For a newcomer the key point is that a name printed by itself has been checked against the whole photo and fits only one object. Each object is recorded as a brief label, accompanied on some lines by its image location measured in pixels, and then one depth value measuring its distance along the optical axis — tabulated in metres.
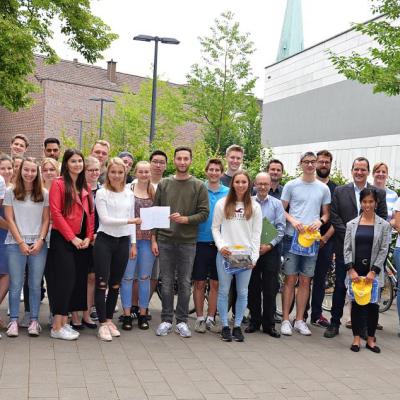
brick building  55.16
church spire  61.28
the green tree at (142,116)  39.59
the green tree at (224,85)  28.67
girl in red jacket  6.25
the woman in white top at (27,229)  6.31
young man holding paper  6.80
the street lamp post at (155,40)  19.42
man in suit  7.16
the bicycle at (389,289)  8.30
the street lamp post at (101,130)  41.38
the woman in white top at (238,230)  6.73
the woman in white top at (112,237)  6.45
